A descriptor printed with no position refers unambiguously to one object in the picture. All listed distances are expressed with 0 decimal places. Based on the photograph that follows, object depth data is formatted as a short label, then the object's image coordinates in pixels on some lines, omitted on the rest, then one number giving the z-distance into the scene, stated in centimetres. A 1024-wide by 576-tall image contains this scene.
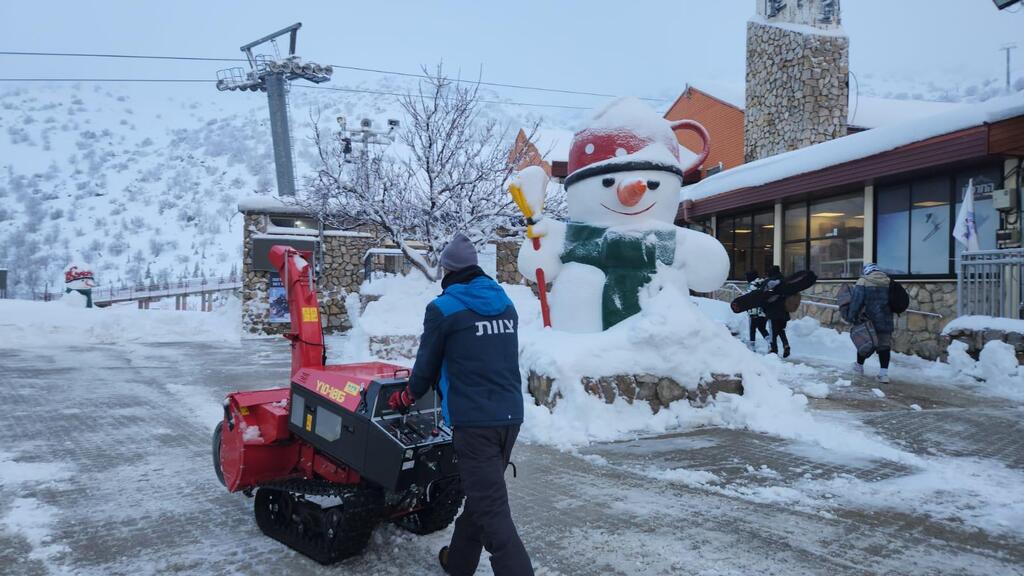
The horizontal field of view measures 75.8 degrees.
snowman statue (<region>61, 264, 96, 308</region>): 1956
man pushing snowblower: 289
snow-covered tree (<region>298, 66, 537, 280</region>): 1154
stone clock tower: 1697
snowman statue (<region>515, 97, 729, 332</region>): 739
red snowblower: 320
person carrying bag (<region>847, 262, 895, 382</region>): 873
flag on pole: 971
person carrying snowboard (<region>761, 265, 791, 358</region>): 1098
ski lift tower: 3027
